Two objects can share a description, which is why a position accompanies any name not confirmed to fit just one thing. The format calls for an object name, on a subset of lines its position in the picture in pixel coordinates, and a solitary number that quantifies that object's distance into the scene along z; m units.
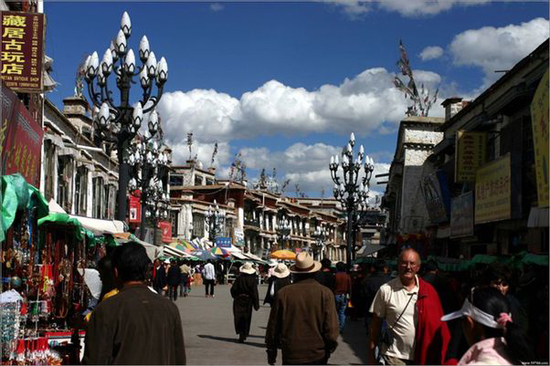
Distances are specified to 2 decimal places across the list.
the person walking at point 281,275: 12.48
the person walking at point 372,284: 13.14
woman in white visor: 3.89
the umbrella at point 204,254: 45.69
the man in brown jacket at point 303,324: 7.03
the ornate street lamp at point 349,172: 27.03
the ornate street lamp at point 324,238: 109.89
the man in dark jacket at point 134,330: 4.59
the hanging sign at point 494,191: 18.47
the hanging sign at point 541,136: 13.27
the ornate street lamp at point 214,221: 58.36
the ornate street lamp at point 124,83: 15.41
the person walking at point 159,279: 26.24
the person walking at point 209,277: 33.69
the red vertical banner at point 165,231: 54.02
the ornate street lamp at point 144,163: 26.27
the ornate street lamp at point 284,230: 73.69
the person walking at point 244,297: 15.24
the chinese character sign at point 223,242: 57.98
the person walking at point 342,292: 16.98
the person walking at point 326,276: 15.20
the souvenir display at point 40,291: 8.98
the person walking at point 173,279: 28.39
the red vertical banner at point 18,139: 13.74
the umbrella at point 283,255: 38.72
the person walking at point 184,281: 34.40
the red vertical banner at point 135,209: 36.53
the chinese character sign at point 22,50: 14.81
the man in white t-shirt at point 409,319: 5.96
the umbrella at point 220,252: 48.26
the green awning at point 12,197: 8.40
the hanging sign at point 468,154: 22.89
